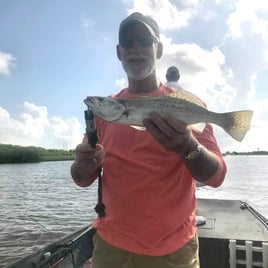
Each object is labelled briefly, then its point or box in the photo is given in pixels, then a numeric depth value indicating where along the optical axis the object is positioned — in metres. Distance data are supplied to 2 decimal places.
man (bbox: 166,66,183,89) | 6.10
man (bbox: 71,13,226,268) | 1.82
